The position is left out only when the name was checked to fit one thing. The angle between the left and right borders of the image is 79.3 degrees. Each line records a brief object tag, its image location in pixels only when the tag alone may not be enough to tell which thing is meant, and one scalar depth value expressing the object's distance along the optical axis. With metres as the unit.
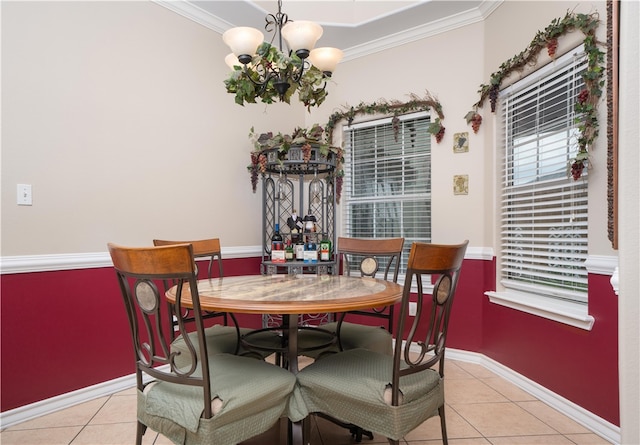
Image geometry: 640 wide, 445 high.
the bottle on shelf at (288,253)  3.27
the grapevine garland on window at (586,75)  1.99
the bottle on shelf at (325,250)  3.29
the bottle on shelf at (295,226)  3.37
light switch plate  2.14
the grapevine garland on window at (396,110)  3.25
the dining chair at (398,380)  1.38
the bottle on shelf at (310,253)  3.25
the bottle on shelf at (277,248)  3.23
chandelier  1.89
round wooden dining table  1.41
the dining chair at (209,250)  2.46
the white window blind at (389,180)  3.46
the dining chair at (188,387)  1.26
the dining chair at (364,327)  2.03
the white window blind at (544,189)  2.27
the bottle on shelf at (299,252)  3.28
